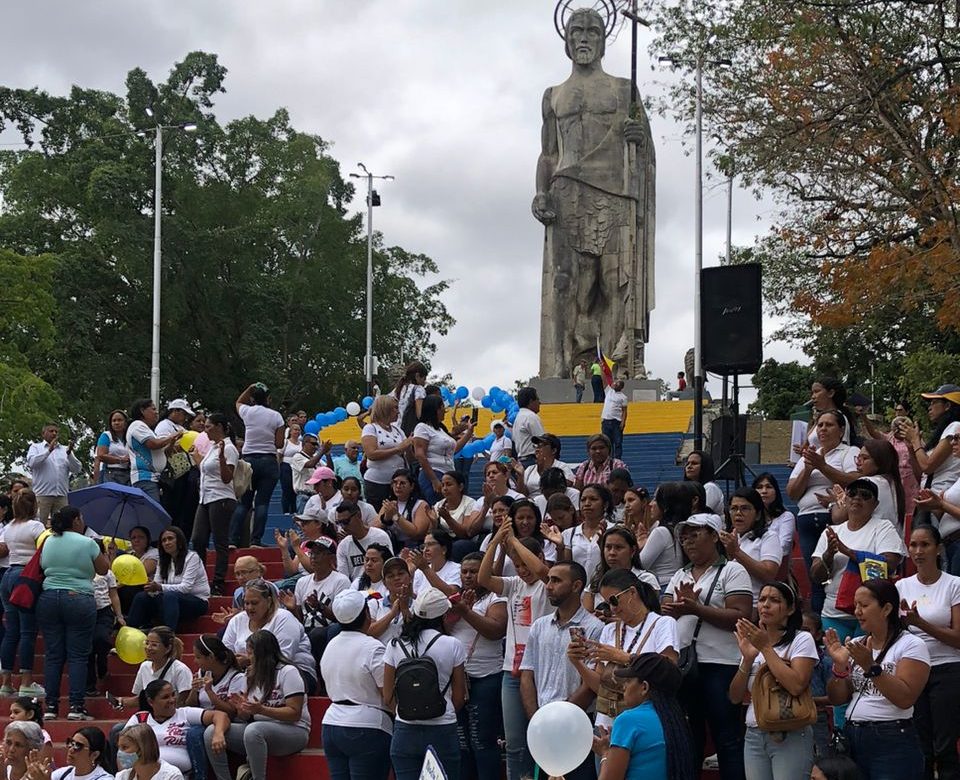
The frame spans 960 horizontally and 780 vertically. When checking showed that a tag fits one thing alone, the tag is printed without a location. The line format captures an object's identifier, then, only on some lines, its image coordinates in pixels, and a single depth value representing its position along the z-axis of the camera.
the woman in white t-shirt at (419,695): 9.50
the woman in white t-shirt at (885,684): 8.07
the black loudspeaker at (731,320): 13.96
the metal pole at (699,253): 15.08
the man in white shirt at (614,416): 21.67
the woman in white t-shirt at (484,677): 10.18
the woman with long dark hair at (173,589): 13.25
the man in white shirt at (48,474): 15.98
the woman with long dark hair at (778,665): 8.09
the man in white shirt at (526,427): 16.77
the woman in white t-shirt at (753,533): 10.04
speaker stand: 13.57
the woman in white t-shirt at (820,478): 11.59
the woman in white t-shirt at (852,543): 9.62
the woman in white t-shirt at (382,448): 14.63
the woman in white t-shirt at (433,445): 14.90
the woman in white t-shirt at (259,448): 15.16
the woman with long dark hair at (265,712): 10.59
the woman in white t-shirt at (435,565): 10.45
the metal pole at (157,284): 32.91
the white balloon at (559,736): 6.81
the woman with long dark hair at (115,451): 15.82
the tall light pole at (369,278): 40.81
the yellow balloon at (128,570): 13.04
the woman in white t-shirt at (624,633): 8.13
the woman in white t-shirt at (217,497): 14.57
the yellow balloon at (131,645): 12.64
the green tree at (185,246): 40.84
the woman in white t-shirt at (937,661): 8.77
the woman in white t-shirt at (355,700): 9.70
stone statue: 33.47
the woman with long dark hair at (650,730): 7.18
